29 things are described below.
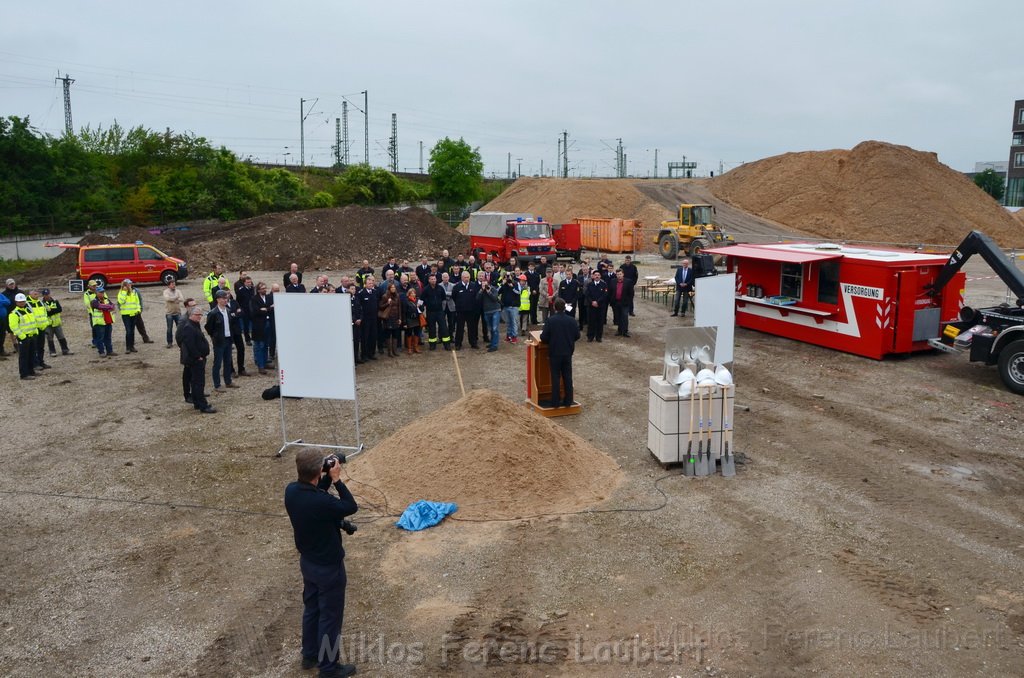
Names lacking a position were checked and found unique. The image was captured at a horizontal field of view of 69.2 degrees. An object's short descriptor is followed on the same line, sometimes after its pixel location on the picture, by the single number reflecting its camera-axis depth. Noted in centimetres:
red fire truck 3298
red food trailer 1566
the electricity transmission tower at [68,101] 5087
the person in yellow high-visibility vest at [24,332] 1480
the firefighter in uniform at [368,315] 1582
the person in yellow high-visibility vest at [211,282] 1845
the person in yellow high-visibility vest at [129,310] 1705
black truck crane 1358
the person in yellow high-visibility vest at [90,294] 1622
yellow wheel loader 3591
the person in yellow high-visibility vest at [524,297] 1884
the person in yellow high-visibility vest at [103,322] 1641
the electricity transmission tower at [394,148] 8238
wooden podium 1234
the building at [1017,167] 8131
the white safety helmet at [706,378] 941
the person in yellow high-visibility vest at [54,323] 1645
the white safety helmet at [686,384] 943
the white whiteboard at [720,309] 1204
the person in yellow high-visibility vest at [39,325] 1518
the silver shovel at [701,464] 950
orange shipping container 4153
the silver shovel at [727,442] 948
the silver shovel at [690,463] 951
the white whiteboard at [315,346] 1018
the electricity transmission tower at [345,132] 7231
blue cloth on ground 813
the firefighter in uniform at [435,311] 1698
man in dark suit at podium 1161
